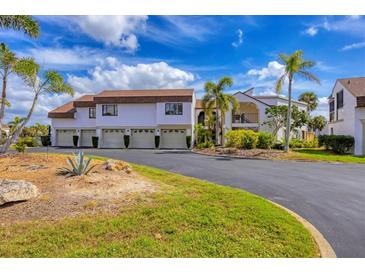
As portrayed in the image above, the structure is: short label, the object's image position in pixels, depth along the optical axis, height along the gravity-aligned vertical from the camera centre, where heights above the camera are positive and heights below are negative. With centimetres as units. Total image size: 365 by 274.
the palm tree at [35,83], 1168 +256
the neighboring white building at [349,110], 2081 +262
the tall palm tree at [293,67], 1822 +506
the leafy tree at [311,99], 4588 +704
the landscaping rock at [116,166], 917 -102
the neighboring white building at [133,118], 2828 +221
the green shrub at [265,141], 2139 -22
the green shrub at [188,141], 2770 -33
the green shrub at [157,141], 2845 -35
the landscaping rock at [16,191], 564 -121
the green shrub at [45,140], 3181 -34
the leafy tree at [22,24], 939 +426
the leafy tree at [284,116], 2436 +211
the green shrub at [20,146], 1195 -41
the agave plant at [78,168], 800 -95
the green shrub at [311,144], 2581 -55
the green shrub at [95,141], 2947 -40
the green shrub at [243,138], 2114 -2
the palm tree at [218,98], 2497 +383
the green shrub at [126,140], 2888 -26
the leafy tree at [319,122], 3867 +249
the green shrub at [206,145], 2505 -67
